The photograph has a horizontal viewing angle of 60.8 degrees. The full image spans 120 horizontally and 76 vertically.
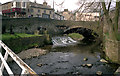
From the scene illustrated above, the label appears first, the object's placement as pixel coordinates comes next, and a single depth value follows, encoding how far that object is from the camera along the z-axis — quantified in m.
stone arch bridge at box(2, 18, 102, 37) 22.04
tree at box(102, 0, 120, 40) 10.69
